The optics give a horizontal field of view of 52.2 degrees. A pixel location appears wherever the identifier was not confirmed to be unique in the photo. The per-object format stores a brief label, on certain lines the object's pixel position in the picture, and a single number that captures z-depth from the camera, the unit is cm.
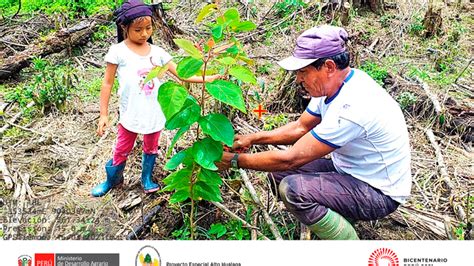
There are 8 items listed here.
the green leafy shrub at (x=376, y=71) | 299
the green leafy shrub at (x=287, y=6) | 394
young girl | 183
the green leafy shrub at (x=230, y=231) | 182
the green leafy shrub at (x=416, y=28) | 378
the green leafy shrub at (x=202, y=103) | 140
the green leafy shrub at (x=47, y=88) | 267
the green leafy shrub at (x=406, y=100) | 268
